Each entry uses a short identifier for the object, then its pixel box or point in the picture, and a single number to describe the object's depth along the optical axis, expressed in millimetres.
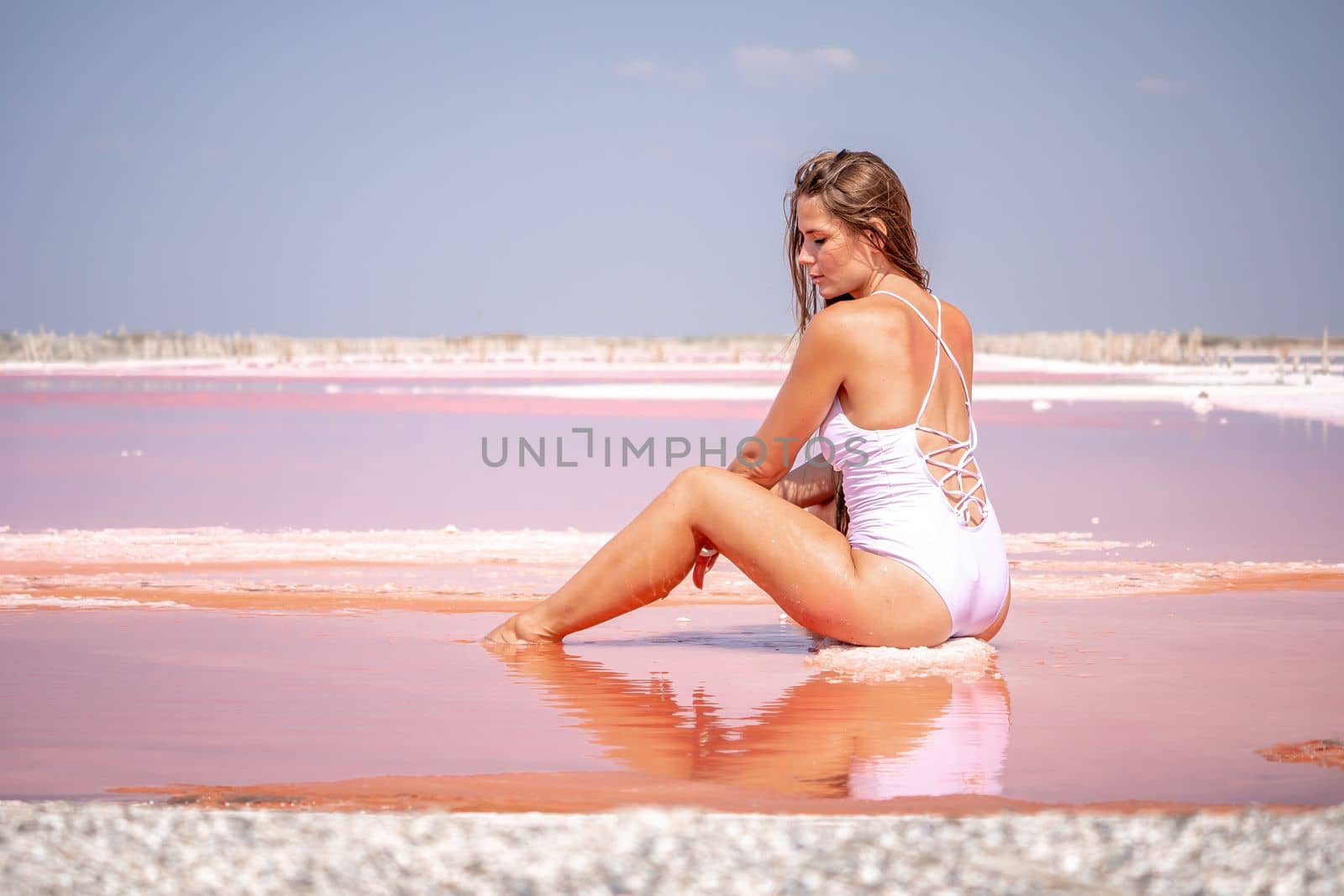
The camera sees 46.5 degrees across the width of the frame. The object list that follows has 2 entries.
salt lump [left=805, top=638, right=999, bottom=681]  3842
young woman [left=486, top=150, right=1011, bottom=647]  3768
